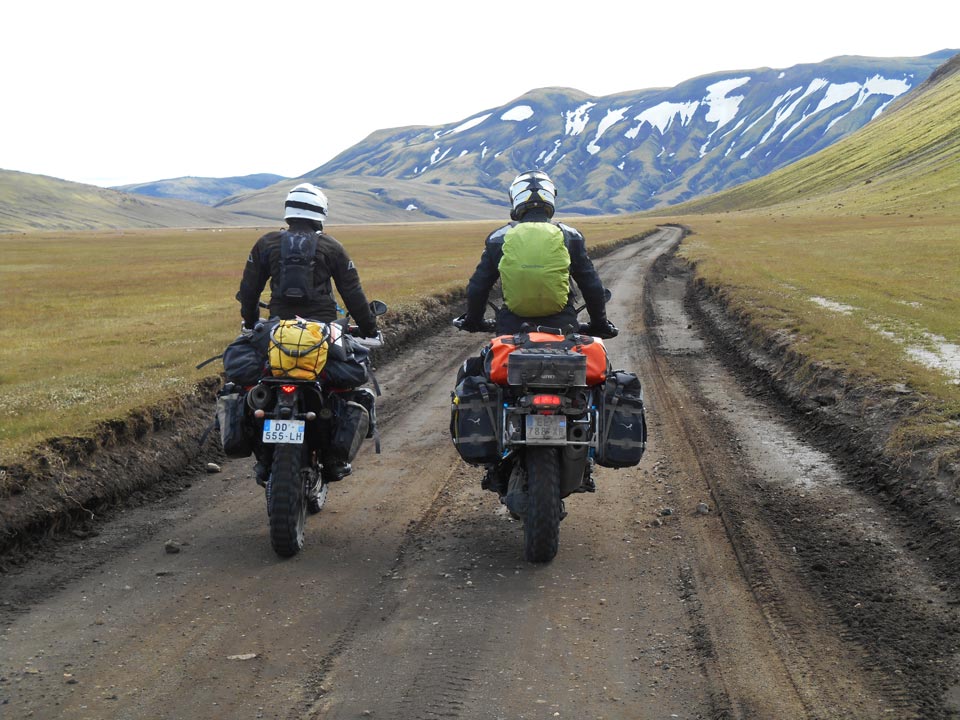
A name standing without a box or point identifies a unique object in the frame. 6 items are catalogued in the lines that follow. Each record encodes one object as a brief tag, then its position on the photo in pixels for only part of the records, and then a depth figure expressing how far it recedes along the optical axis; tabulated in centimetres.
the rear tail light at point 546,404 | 662
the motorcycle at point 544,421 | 668
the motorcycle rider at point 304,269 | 781
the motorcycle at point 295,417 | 690
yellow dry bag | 708
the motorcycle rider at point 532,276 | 740
